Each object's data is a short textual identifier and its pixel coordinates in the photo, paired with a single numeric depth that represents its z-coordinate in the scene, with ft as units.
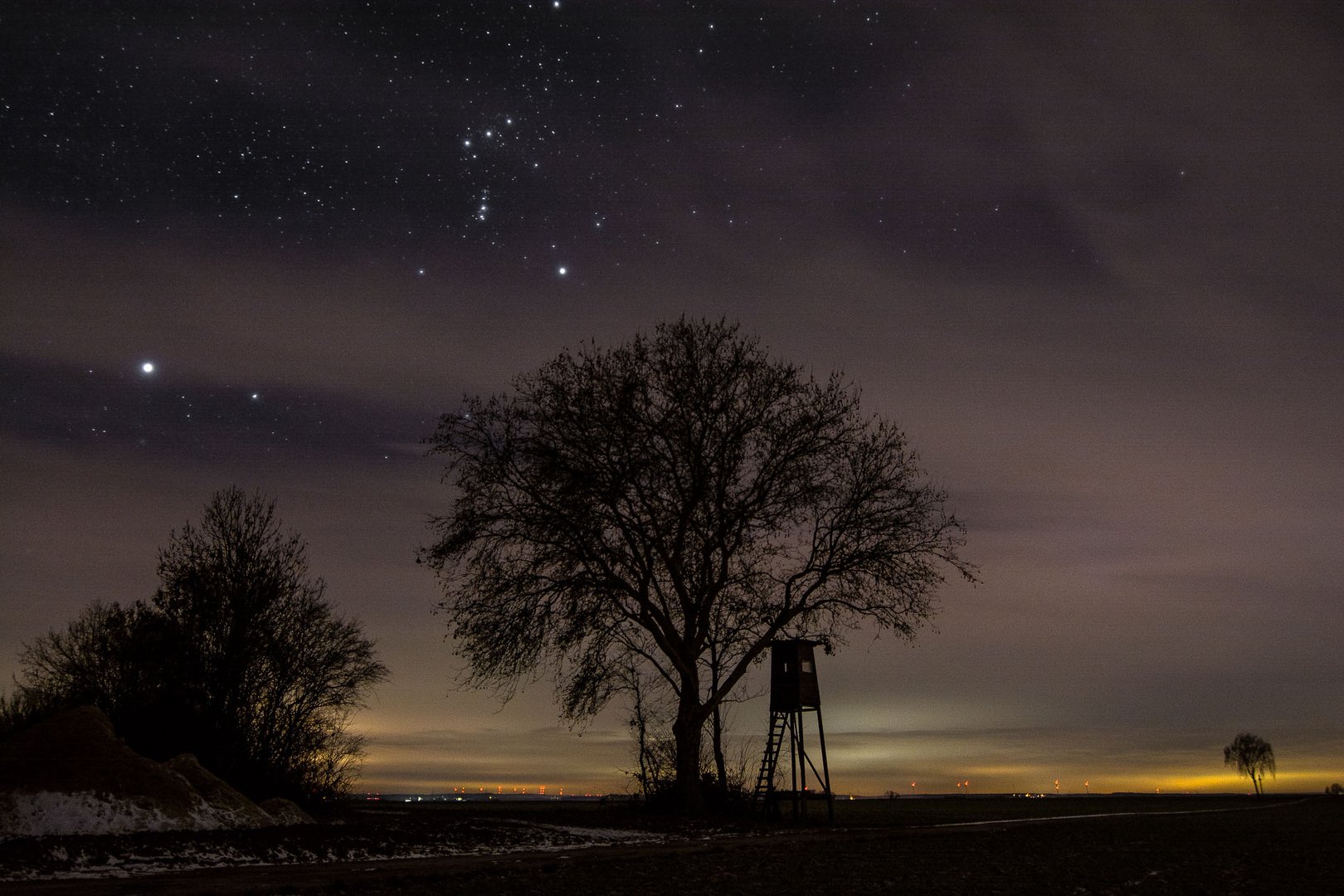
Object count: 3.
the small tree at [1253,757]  427.33
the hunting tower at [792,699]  99.86
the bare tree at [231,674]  81.46
